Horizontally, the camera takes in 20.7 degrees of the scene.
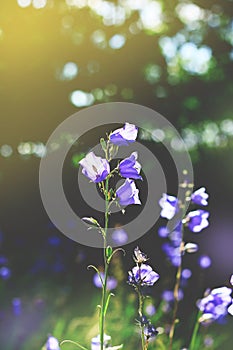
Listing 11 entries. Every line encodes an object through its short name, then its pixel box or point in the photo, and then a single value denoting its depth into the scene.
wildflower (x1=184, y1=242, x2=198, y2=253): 2.20
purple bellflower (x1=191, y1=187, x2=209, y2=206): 2.18
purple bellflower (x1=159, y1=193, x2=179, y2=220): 2.23
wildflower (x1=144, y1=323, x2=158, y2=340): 1.66
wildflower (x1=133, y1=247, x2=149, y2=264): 1.61
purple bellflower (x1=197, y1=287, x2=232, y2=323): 2.12
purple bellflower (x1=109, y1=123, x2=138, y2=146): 1.65
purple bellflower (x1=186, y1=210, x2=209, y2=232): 2.20
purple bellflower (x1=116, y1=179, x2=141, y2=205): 1.66
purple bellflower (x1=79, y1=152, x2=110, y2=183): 1.62
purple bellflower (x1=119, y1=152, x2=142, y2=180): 1.65
